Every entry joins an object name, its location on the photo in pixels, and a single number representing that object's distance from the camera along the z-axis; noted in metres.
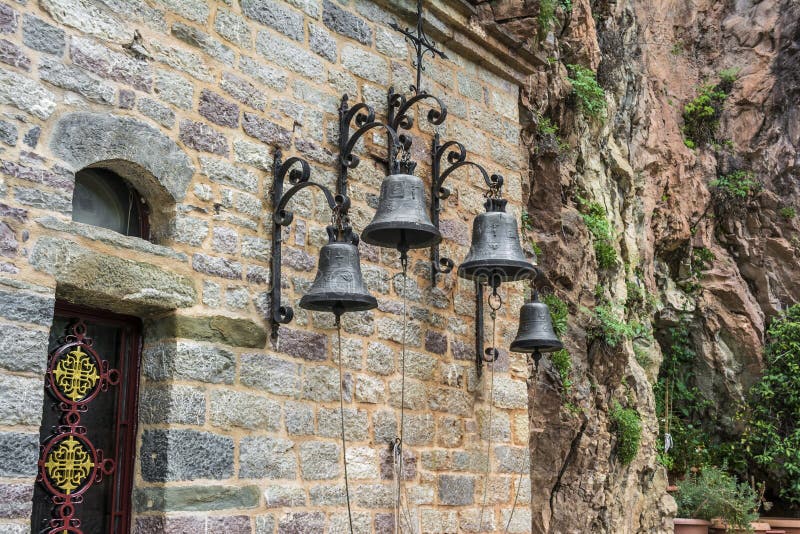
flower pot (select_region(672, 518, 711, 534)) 9.58
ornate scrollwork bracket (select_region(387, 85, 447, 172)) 5.04
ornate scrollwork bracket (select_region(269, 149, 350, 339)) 4.28
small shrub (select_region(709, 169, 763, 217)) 13.36
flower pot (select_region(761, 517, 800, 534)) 10.94
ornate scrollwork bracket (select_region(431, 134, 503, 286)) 5.34
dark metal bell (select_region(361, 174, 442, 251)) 4.36
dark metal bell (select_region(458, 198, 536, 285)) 4.88
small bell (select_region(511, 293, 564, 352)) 5.55
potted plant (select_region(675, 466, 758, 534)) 9.69
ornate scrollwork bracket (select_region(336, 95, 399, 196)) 4.74
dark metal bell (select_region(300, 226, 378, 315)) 4.14
